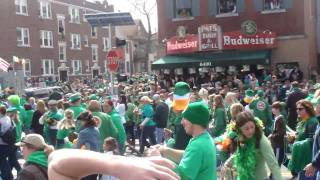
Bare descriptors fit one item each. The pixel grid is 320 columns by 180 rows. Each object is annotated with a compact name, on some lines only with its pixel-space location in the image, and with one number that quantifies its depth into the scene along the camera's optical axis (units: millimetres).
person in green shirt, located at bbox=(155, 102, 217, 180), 4207
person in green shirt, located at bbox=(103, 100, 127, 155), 9166
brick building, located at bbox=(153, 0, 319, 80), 25125
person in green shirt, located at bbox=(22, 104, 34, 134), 13828
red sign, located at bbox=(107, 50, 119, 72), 14203
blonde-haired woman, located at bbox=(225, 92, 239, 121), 10594
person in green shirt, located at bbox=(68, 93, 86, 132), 10227
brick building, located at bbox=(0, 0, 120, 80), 42531
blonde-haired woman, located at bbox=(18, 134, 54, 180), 4859
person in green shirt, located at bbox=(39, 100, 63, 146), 10953
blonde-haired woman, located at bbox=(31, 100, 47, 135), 12227
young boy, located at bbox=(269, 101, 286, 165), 9234
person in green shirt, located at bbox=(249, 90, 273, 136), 11043
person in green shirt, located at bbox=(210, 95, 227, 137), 9617
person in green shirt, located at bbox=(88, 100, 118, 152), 8773
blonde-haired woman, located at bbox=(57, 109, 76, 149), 9281
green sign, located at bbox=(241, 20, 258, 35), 24703
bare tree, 51469
